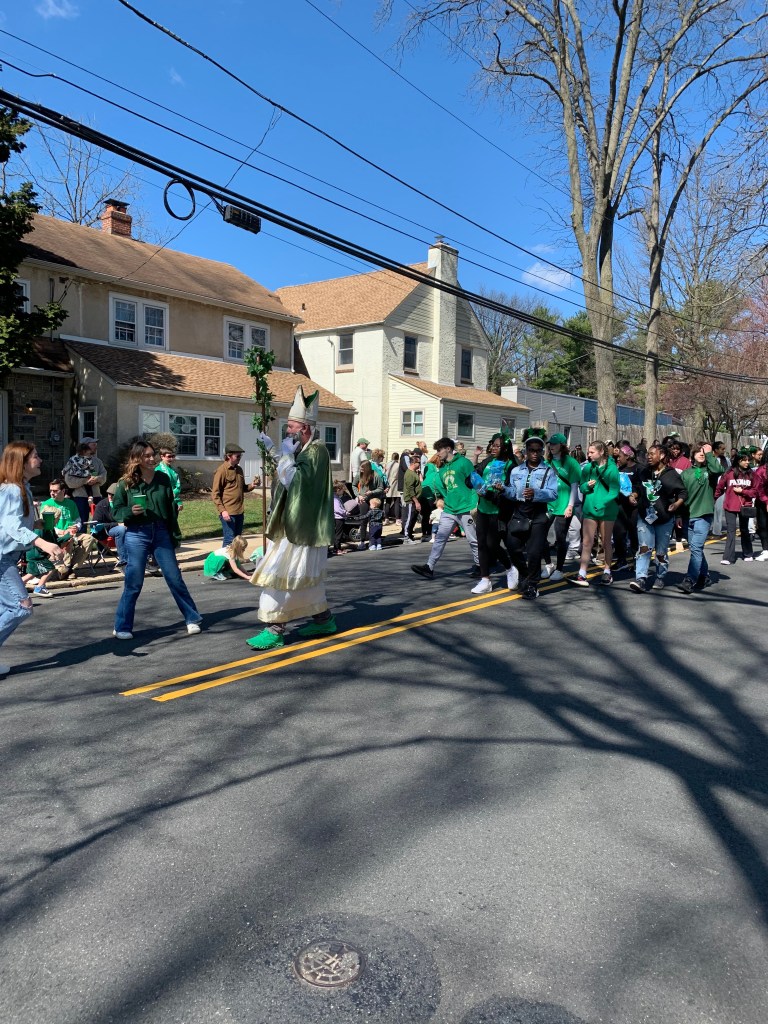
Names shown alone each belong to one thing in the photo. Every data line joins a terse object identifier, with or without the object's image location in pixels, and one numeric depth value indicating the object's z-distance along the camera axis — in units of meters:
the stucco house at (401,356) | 31.20
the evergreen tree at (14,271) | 14.85
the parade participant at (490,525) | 9.77
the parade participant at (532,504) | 9.34
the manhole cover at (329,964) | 2.66
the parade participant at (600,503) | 10.51
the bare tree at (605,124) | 22.22
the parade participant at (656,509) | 9.67
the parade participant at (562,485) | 10.85
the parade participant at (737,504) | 13.02
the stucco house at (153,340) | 21.97
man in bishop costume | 6.95
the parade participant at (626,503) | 10.44
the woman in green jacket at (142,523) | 7.14
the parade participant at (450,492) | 10.60
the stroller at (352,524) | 14.77
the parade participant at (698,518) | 10.05
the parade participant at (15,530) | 5.86
